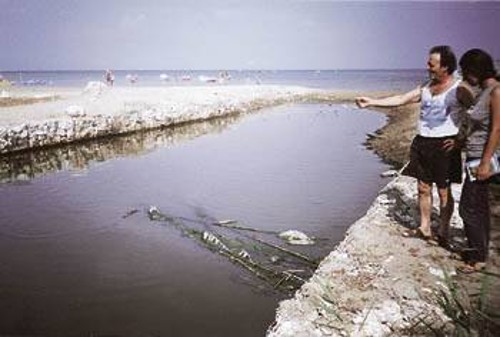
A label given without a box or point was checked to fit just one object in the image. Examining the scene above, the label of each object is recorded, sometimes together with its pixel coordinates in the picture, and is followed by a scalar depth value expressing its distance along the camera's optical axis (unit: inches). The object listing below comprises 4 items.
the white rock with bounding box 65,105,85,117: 669.9
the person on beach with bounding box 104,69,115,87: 1644.4
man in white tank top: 184.2
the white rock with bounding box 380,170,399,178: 455.2
